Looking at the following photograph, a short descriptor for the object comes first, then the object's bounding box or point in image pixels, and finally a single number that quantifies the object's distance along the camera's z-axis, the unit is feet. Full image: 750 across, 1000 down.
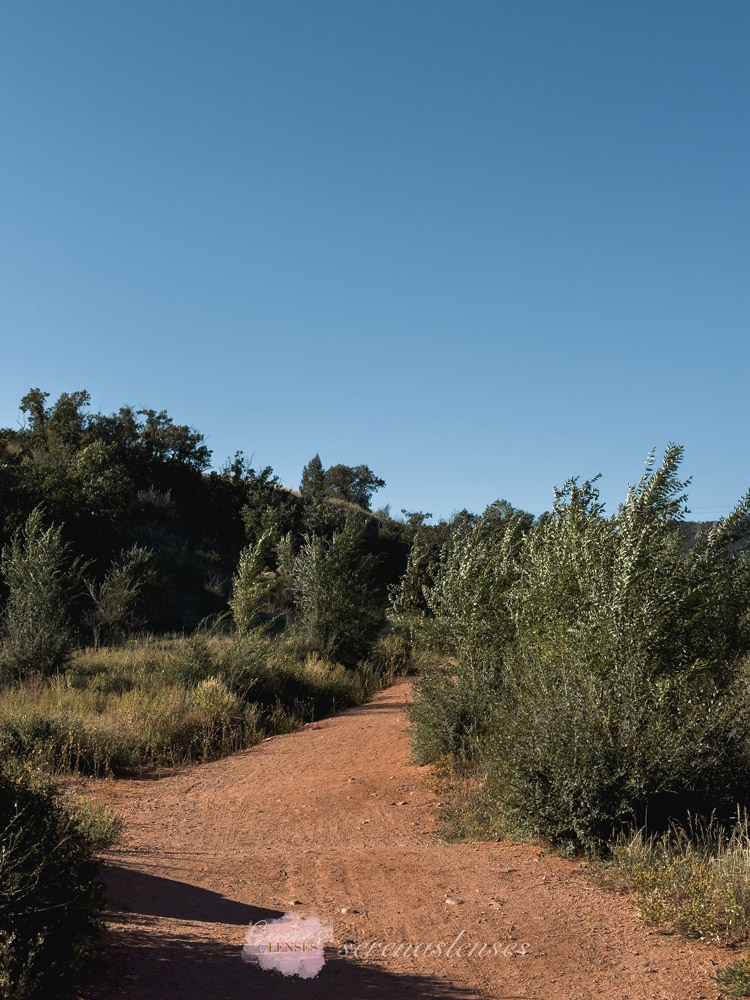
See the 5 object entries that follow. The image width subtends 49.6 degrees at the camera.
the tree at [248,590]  61.93
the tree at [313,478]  167.37
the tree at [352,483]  183.14
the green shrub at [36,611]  53.42
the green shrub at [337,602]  72.49
